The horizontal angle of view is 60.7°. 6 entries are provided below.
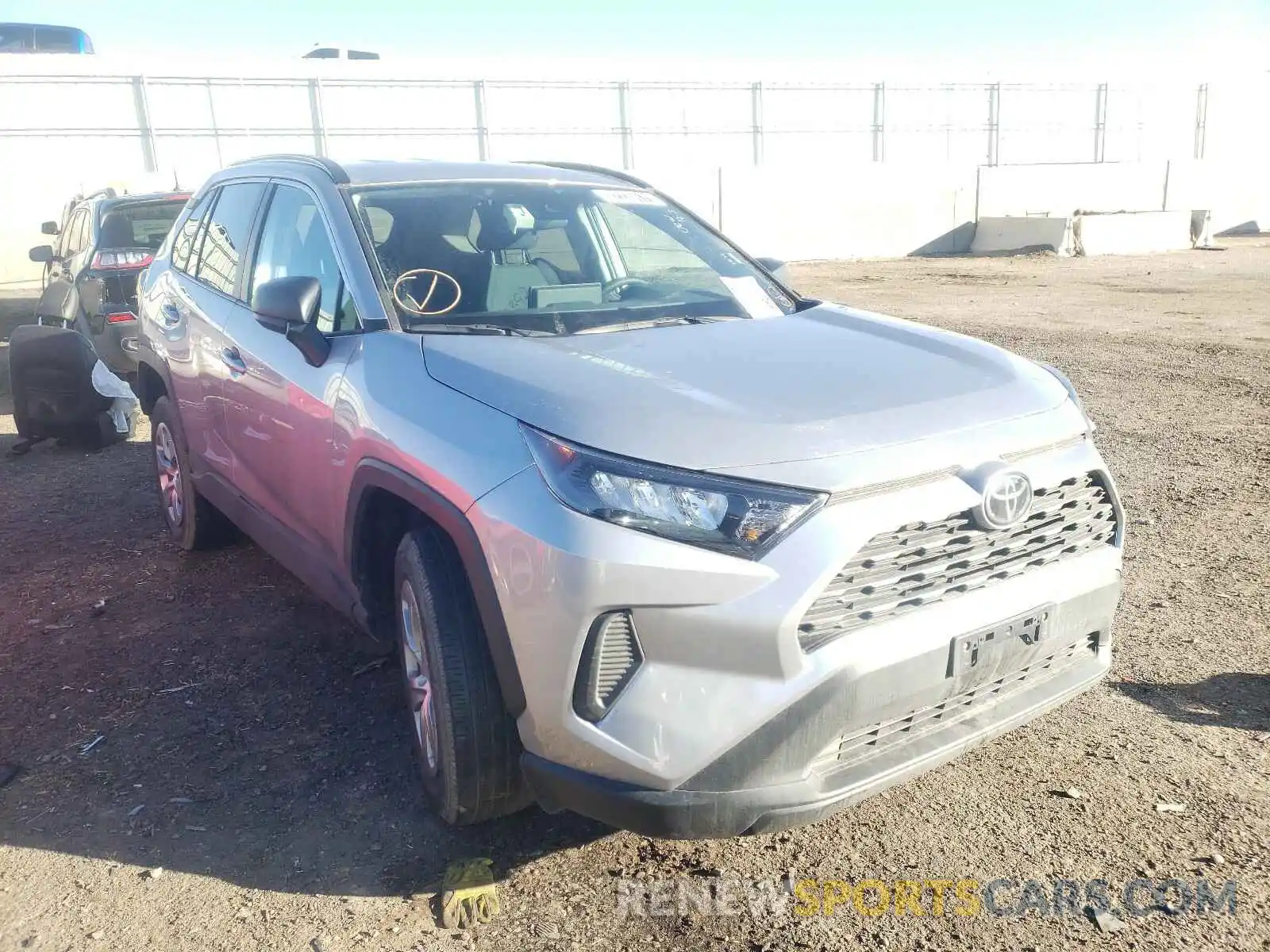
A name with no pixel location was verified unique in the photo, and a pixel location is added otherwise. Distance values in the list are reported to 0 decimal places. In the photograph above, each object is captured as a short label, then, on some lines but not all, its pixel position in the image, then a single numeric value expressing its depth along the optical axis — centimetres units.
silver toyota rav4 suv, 228
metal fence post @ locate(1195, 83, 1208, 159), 3538
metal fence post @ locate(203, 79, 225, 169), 2417
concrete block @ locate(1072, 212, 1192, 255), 2405
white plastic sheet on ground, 767
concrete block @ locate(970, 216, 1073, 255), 2391
